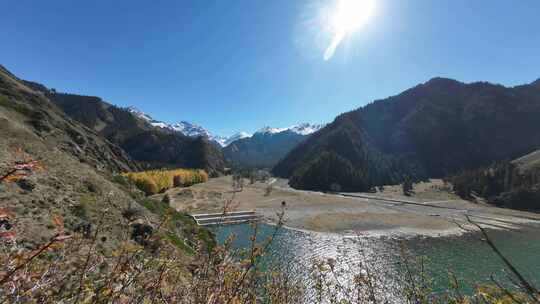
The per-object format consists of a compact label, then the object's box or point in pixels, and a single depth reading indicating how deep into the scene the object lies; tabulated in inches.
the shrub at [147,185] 3442.4
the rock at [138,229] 625.6
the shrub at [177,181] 4721.5
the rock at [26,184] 568.4
